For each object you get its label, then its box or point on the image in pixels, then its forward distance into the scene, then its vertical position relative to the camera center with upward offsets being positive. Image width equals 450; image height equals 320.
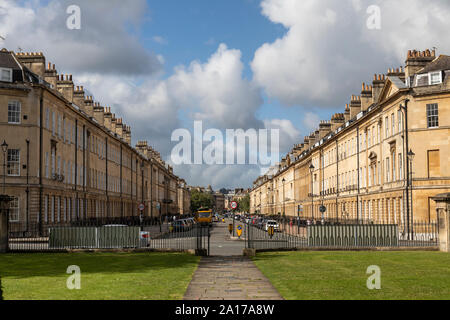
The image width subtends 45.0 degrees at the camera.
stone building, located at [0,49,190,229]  44.88 +5.55
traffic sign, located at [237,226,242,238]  43.75 -2.36
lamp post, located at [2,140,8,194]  41.48 +3.40
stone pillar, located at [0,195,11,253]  26.14 -0.90
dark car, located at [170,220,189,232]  51.56 -2.25
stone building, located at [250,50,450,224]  44.66 +5.03
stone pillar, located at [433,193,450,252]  25.98 -0.99
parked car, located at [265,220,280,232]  58.41 -2.57
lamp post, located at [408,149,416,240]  44.29 +2.22
